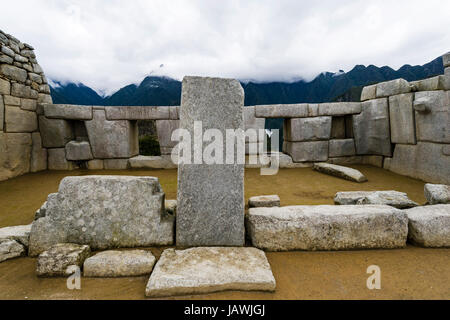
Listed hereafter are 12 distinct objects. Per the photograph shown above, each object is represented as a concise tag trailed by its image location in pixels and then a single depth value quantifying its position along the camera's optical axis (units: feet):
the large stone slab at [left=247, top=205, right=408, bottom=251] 6.73
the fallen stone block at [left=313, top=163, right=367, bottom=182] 16.03
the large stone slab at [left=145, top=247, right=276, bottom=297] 4.92
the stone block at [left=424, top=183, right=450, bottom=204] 8.44
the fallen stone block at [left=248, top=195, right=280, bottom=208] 9.64
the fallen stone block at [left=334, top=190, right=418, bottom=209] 8.64
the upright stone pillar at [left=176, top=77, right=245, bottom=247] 6.63
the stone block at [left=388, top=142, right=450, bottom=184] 13.91
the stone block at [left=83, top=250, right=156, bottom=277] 5.61
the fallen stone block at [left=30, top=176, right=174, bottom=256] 6.55
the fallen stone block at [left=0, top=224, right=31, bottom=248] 6.64
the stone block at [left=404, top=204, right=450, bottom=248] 6.88
